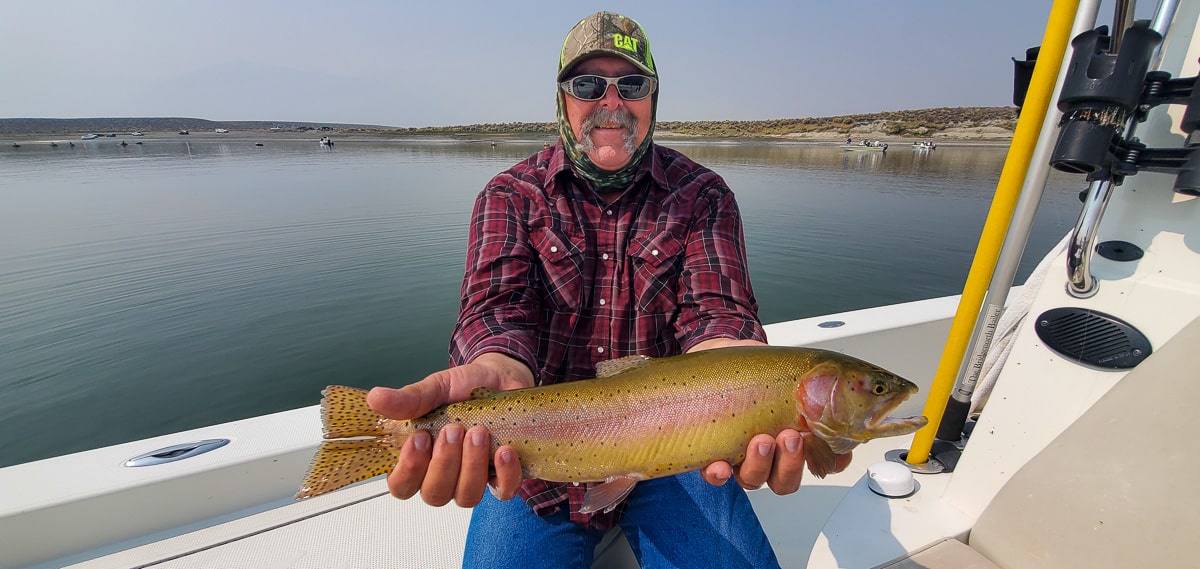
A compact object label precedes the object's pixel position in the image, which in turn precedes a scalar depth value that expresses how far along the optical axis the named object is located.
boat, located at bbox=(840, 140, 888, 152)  65.88
